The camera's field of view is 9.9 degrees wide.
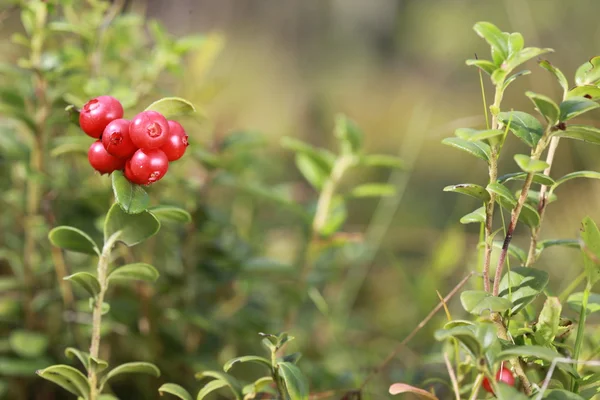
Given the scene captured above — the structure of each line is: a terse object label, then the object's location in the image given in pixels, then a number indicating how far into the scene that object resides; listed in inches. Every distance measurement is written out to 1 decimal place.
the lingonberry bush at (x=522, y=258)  27.2
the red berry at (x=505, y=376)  28.1
